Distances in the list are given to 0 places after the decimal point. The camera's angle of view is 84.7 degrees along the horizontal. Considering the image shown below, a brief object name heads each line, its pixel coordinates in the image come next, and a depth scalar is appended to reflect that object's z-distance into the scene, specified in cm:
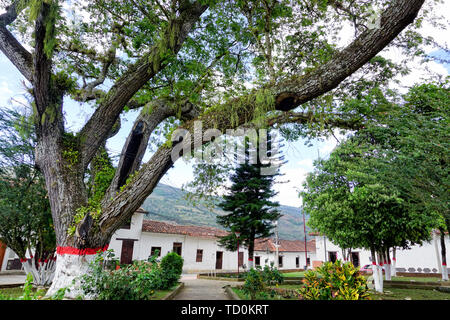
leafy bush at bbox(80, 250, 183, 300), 350
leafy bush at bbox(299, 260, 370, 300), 407
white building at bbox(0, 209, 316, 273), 1902
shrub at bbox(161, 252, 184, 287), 988
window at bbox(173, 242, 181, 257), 2220
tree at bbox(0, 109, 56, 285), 614
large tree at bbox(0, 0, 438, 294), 351
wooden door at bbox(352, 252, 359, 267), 2500
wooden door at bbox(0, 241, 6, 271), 1390
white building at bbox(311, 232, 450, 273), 1974
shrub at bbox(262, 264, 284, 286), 769
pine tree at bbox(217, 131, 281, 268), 1468
